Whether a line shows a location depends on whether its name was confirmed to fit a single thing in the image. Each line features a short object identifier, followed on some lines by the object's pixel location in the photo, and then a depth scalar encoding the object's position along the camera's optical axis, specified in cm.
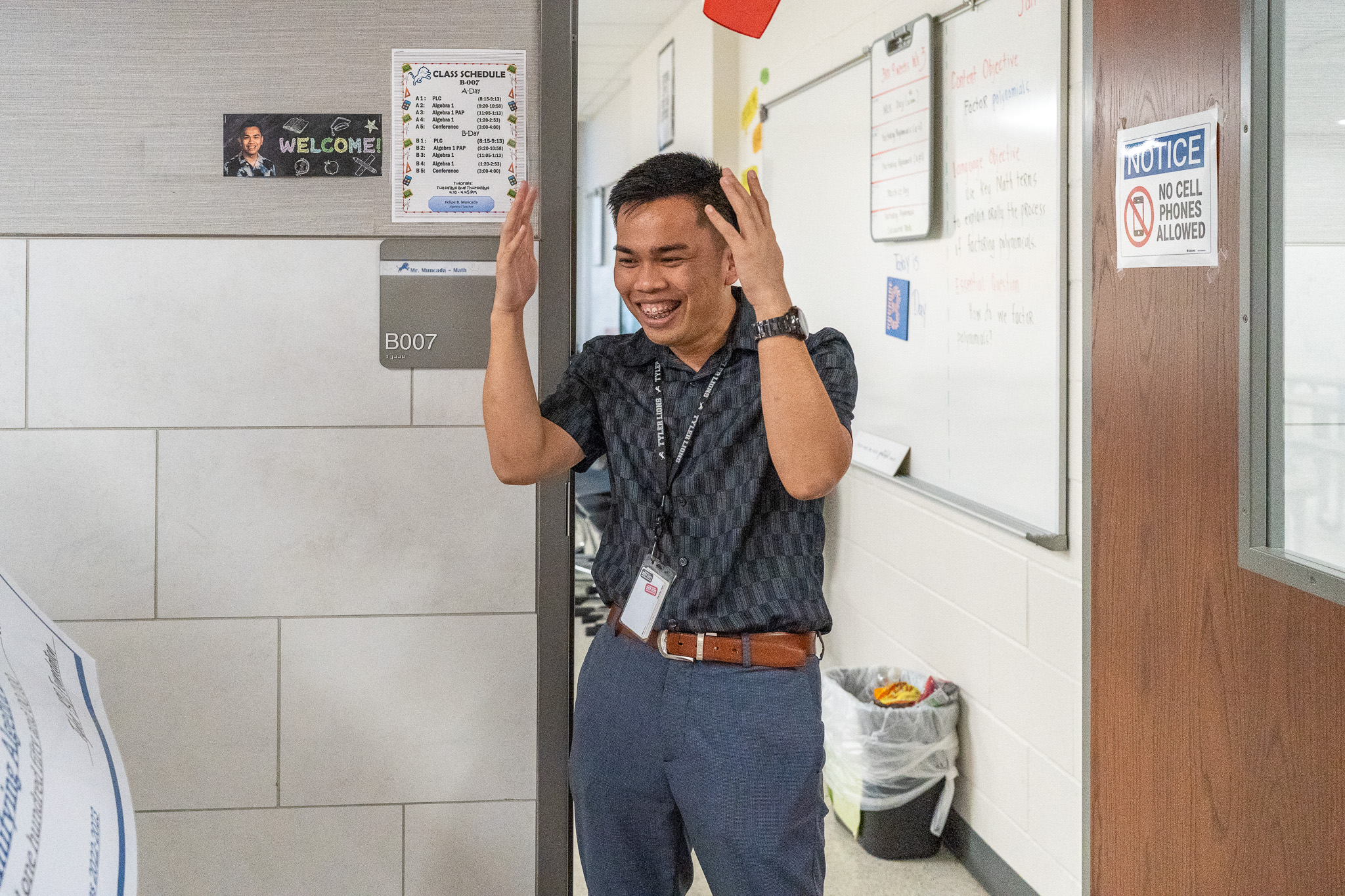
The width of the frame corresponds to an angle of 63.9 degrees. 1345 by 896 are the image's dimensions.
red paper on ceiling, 174
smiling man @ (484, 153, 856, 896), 141
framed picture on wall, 588
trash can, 270
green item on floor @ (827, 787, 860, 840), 283
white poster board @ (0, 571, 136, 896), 59
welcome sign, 158
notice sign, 169
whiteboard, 225
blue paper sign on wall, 301
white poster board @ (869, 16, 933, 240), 277
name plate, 162
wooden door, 152
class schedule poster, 160
